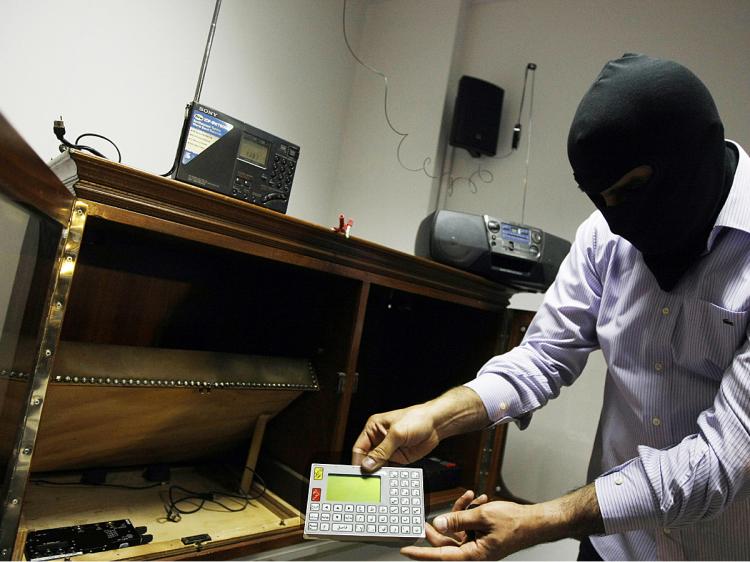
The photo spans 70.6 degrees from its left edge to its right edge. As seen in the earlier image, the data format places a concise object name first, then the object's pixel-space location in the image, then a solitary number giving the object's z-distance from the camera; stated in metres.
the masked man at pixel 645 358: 0.64
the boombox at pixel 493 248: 1.28
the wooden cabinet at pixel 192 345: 0.68
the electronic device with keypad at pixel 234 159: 0.85
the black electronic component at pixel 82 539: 0.77
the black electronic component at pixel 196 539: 0.86
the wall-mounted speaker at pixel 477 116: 1.89
